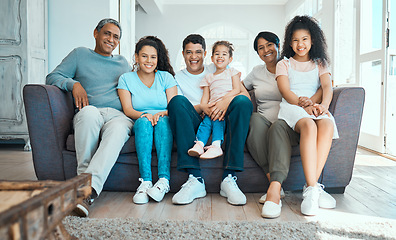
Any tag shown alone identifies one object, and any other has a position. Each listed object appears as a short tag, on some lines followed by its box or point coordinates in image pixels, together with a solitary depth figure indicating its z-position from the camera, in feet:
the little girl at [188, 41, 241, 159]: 6.98
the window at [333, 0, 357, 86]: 14.34
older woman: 5.36
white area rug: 4.08
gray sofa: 5.96
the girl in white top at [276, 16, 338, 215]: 5.33
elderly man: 5.48
